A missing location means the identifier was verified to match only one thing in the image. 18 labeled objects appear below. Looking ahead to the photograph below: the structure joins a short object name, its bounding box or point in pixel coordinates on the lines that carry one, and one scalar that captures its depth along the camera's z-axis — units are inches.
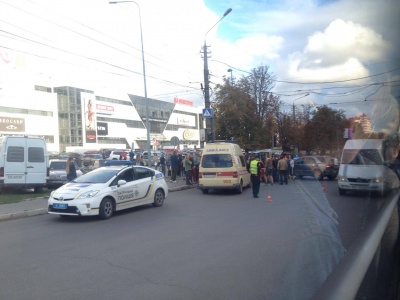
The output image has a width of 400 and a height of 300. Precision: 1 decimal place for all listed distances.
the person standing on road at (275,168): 718.9
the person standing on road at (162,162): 907.0
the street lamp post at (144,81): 828.0
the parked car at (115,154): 1543.8
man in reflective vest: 581.3
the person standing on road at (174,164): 828.6
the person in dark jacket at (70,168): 595.5
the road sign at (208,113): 821.9
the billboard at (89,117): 2508.9
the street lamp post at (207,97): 843.4
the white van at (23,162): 584.9
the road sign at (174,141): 914.1
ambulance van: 629.3
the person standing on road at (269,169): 765.0
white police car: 391.9
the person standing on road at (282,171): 574.4
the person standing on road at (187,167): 779.4
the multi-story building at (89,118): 1958.7
